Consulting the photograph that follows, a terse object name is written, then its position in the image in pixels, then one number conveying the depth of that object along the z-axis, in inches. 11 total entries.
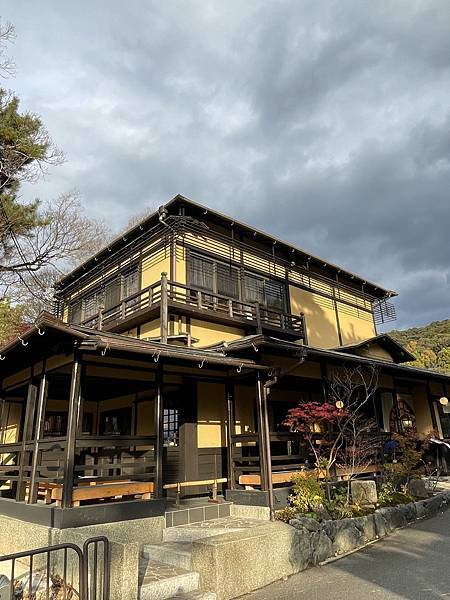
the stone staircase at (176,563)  189.9
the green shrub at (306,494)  293.0
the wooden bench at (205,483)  320.5
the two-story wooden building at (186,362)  277.9
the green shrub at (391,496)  342.6
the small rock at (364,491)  330.3
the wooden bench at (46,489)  260.7
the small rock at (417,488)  384.5
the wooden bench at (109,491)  249.1
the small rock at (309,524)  255.4
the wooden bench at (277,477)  321.4
